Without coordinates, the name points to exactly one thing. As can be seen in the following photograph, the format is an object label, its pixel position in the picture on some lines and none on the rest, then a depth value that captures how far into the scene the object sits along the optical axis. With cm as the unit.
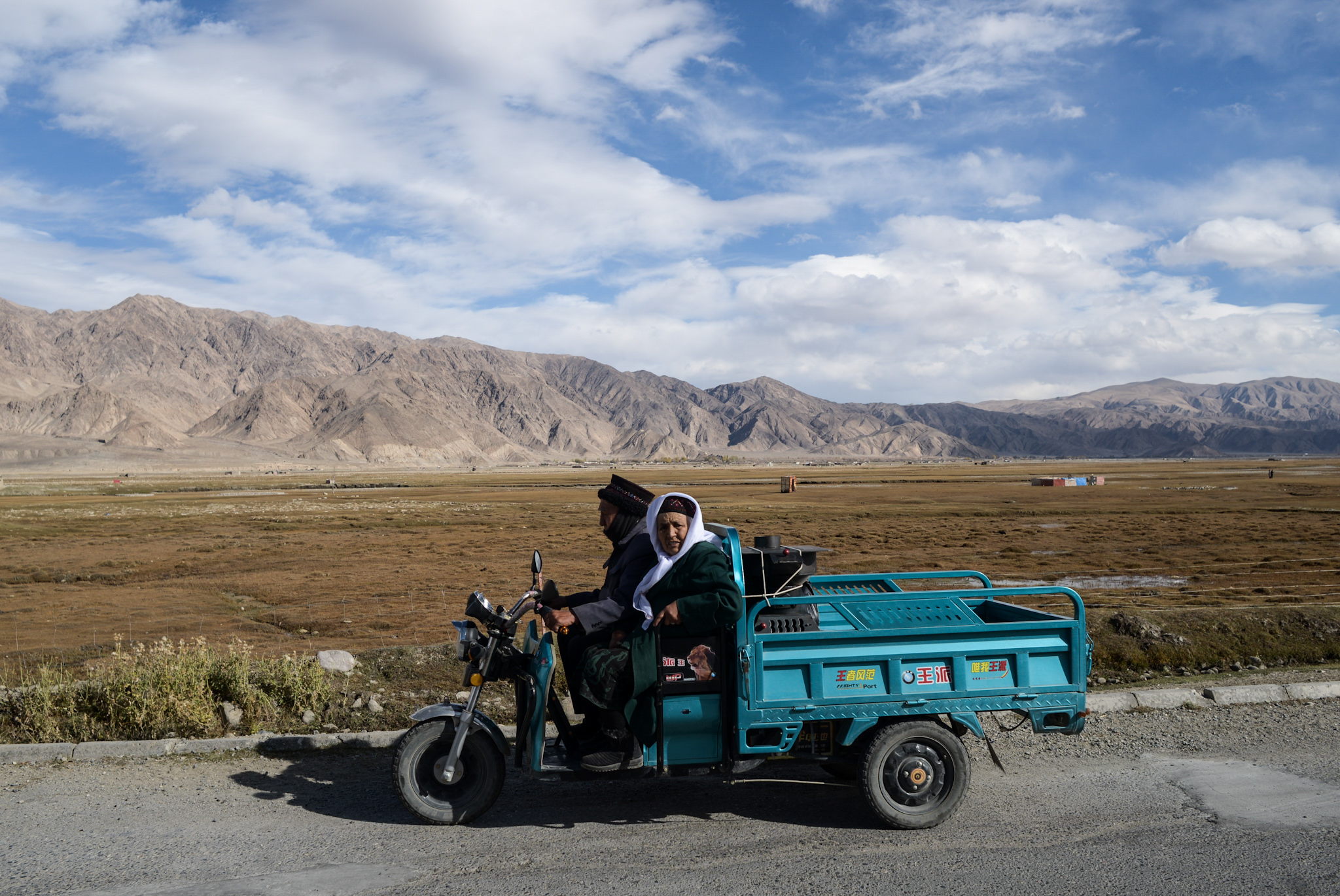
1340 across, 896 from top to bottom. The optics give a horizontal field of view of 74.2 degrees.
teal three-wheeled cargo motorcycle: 537
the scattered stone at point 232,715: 715
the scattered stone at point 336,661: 865
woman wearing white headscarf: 516
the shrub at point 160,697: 686
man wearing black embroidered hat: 526
